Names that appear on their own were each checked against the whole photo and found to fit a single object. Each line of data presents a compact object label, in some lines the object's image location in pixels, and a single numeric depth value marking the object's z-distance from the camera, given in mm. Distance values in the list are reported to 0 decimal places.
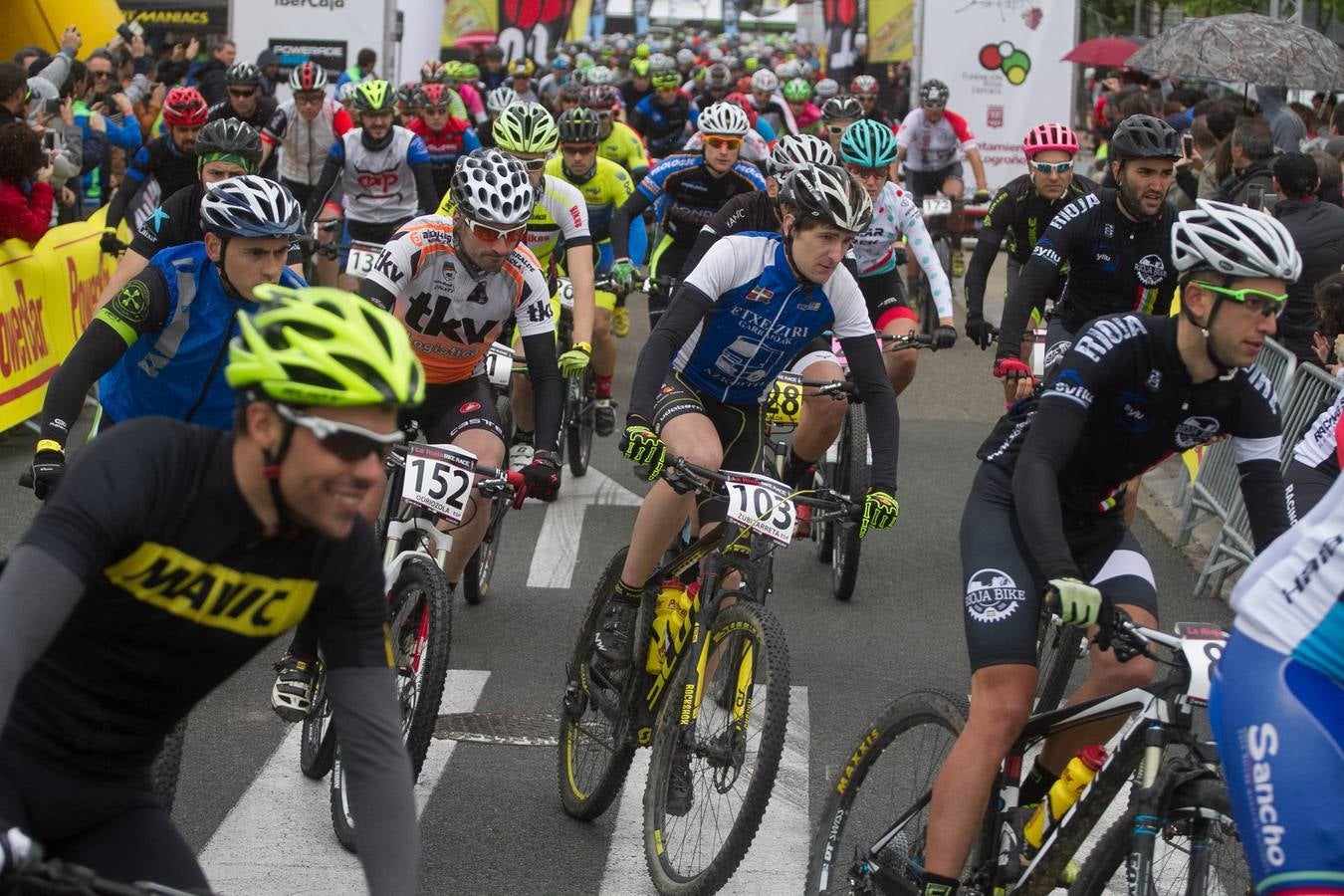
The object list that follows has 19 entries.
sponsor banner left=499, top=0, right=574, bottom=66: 33844
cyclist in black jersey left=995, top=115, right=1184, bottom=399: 8422
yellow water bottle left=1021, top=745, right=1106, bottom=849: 4109
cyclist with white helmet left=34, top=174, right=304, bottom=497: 5648
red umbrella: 25641
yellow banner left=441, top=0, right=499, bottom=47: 33562
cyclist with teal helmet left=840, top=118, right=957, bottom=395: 10117
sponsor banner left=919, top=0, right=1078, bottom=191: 25000
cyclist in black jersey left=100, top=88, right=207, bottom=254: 11828
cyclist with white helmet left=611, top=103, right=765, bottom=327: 11859
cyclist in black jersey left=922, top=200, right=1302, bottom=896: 4375
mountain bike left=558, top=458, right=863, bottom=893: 4934
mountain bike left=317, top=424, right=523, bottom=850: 5406
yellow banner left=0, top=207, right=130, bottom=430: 11398
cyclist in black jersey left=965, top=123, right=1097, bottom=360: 11148
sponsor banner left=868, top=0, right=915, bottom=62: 29984
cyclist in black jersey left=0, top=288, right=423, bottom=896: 2848
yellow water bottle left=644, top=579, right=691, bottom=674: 5641
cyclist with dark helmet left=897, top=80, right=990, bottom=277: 19328
